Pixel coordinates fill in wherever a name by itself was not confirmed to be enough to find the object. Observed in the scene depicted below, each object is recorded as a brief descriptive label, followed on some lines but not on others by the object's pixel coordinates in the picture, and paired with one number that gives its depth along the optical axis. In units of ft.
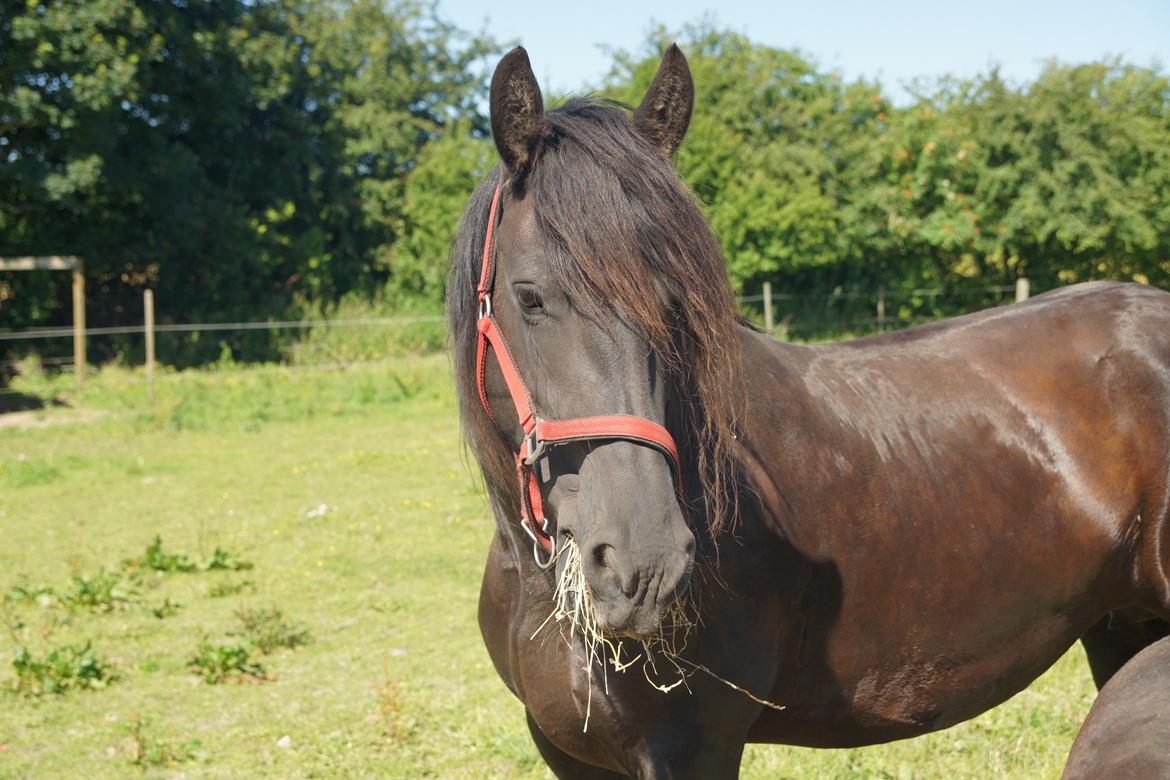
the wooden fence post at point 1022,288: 49.67
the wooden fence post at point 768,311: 55.25
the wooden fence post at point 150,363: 44.32
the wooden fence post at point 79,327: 49.11
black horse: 6.01
